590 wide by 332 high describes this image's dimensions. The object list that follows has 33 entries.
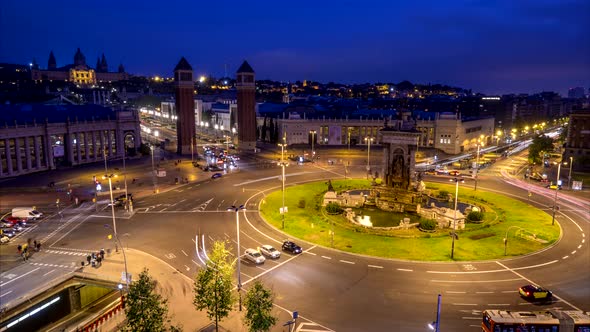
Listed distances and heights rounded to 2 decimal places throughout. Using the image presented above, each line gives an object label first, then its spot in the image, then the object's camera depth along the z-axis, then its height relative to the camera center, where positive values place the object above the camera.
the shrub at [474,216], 63.93 -17.49
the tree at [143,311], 29.31 -15.27
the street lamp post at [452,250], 49.82 -17.96
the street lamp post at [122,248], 41.92 -18.73
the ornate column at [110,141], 125.06 -11.62
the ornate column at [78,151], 115.25 -13.73
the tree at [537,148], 114.50 -11.83
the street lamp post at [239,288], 38.19 -18.43
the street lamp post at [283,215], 61.28 -17.15
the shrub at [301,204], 72.78 -18.00
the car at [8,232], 57.98 -18.90
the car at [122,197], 75.38 -17.83
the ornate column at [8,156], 99.27 -13.11
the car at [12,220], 62.78 -18.51
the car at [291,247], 51.57 -18.43
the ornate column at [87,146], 118.50 -12.60
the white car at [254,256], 48.25 -18.35
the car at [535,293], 38.91 -18.16
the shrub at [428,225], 59.72 -17.66
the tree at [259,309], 30.41 -15.64
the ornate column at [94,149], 120.39 -13.64
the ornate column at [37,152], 106.12 -12.89
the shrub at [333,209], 68.88 -17.75
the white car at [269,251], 49.97 -18.42
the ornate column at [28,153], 104.13 -12.93
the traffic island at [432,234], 51.91 -18.62
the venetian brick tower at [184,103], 135.38 +0.43
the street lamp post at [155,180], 86.15 -17.76
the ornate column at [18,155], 101.50 -13.24
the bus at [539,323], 31.17 -16.82
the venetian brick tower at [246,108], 148.12 -1.19
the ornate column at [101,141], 121.87 -11.47
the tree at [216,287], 32.78 -15.03
